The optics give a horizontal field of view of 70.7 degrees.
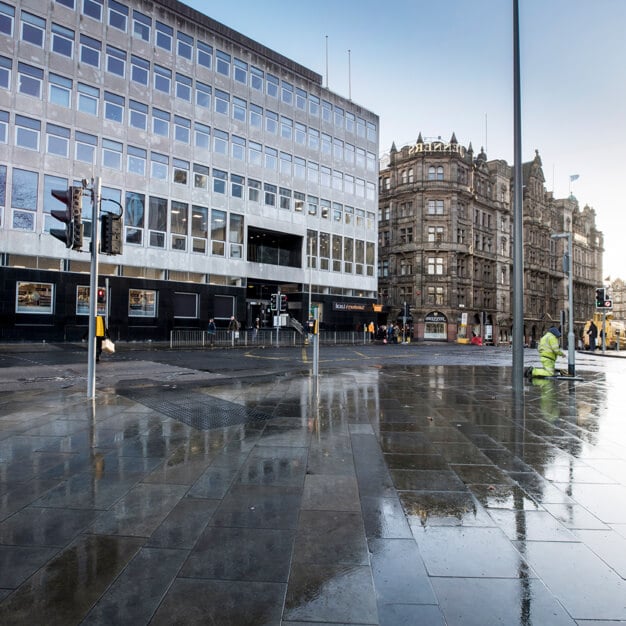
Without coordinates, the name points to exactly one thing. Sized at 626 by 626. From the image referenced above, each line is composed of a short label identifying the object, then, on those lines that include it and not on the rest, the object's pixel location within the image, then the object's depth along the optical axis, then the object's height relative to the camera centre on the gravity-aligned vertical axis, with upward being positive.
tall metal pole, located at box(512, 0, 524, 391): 10.67 +2.44
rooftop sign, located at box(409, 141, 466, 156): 58.16 +23.38
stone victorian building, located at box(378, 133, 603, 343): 57.72 +11.43
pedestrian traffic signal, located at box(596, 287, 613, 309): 23.44 +1.36
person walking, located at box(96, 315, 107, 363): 14.22 -0.27
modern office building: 26.09 +11.11
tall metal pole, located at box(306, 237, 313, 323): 40.56 +5.84
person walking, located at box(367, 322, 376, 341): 44.88 -0.74
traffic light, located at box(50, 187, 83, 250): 8.59 +2.04
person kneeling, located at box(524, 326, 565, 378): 13.19 -0.87
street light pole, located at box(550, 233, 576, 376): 14.02 +0.02
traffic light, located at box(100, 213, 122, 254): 9.32 +1.81
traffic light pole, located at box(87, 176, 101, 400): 8.83 +0.55
